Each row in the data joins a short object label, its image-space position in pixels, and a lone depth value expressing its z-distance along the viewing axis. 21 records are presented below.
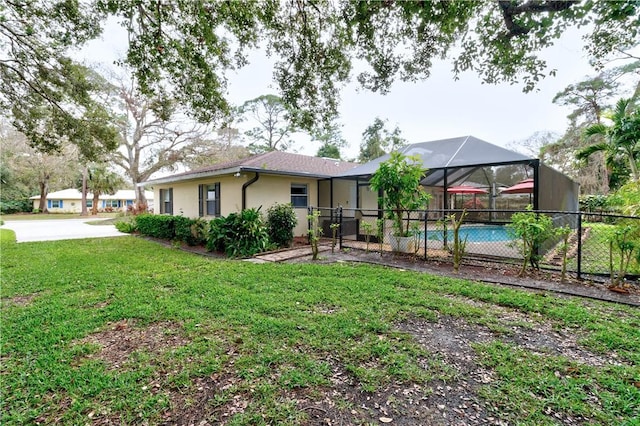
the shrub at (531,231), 4.84
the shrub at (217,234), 7.68
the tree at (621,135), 7.05
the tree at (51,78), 6.27
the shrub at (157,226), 10.25
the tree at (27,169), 23.26
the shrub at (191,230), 8.75
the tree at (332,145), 31.97
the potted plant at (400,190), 6.68
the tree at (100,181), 30.09
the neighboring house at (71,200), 35.66
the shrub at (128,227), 13.30
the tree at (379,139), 27.73
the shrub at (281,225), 8.41
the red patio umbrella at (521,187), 10.39
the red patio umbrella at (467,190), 12.97
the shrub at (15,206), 31.27
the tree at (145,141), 20.88
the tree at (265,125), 28.56
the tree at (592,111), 17.86
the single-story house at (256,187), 9.12
